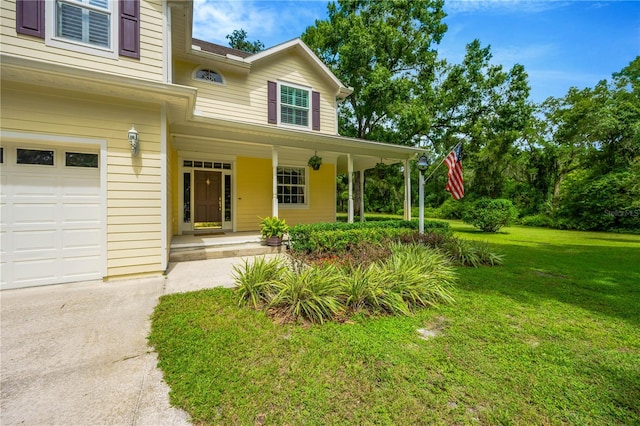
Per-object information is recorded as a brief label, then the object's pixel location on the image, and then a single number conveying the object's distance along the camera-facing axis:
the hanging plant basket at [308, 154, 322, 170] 9.29
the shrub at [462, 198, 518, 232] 13.13
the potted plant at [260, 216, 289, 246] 7.64
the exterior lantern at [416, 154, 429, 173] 7.92
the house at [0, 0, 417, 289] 4.43
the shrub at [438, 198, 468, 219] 22.78
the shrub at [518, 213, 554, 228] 17.07
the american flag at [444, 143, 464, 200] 7.67
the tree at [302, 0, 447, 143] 12.83
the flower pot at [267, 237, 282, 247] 7.64
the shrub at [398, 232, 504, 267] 6.64
